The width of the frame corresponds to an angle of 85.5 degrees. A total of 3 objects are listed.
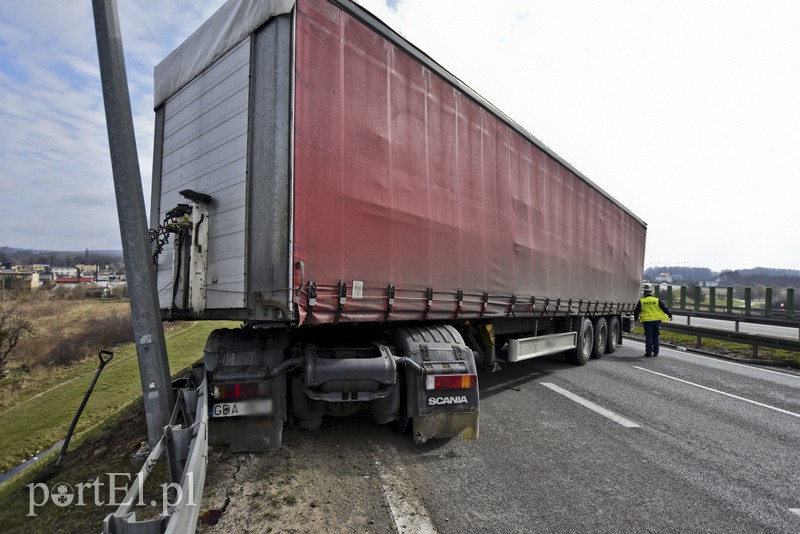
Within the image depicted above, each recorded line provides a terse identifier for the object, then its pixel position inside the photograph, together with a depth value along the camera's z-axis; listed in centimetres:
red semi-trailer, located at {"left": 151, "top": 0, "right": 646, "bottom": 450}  365
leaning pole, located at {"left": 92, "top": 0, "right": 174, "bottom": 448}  365
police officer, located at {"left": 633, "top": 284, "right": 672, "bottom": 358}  1147
